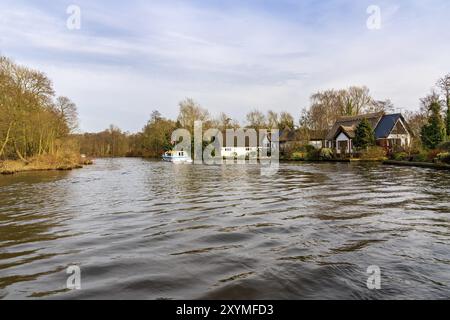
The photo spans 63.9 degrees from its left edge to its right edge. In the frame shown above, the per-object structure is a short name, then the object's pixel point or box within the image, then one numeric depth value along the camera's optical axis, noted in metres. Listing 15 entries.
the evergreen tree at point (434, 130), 33.97
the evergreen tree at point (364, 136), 43.88
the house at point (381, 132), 48.69
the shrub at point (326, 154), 44.56
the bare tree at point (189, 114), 67.00
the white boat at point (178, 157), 53.81
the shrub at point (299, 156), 47.69
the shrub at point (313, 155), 45.72
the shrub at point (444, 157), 26.10
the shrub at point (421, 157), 30.53
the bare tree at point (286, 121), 77.30
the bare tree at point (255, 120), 76.88
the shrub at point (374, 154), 40.14
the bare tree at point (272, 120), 77.81
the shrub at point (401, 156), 34.78
